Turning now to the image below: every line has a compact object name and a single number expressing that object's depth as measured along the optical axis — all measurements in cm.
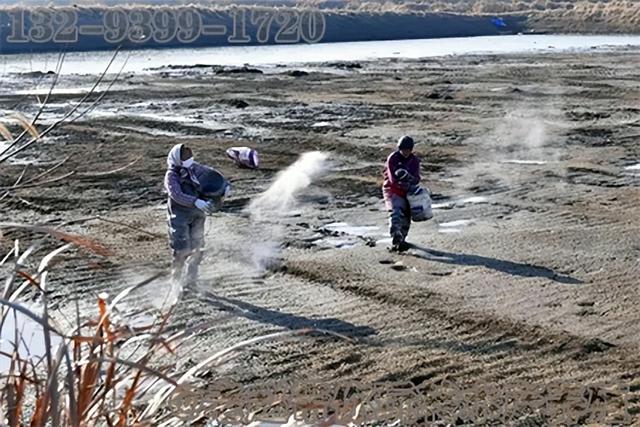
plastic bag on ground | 1970
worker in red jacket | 1332
